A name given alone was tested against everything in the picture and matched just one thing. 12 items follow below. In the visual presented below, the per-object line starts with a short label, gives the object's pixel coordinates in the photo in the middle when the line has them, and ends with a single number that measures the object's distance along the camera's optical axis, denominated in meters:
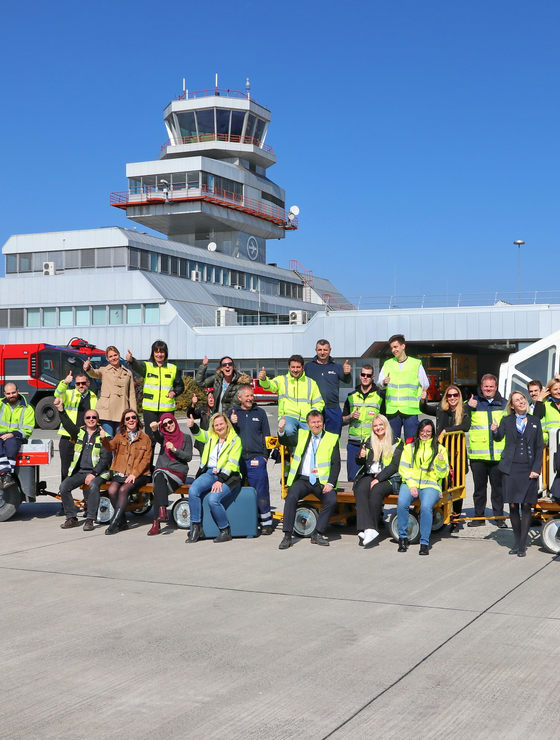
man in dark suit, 9.08
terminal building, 46.06
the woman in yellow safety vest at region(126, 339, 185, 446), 10.78
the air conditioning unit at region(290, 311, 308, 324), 50.69
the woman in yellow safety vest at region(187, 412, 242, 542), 9.26
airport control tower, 55.94
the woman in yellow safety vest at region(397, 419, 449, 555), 8.67
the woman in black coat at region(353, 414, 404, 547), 8.90
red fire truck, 31.72
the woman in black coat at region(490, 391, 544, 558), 8.38
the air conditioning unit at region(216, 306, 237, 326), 51.41
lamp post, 43.29
